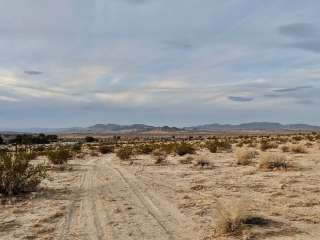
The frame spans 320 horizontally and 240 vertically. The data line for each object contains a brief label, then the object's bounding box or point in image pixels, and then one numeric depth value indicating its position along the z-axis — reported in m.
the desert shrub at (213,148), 24.70
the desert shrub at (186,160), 18.57
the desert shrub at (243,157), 16.72
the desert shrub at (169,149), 25.10
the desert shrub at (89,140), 61.19
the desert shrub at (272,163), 14.25
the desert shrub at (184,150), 23.36
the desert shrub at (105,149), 29.28
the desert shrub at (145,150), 25.99
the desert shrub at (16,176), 10.09
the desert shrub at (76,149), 29.02
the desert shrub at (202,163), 16.41
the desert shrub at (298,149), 21.48
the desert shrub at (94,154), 27.20
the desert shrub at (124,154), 21.90
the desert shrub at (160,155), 19.23
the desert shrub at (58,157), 19.36
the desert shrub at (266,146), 25.10
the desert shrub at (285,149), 22.57
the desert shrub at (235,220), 6.27
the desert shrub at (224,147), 26.80
